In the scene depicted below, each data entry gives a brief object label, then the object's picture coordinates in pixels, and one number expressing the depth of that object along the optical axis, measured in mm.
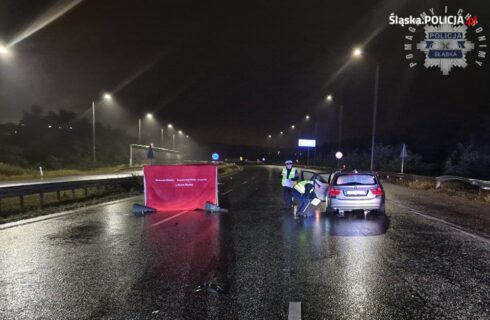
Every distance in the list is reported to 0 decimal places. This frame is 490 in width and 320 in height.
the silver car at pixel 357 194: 11391
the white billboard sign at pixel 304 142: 102669
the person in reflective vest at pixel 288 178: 12492
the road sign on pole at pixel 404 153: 28444
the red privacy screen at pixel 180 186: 13102
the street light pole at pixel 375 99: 27734
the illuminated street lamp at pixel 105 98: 39834
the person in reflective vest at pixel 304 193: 11766
